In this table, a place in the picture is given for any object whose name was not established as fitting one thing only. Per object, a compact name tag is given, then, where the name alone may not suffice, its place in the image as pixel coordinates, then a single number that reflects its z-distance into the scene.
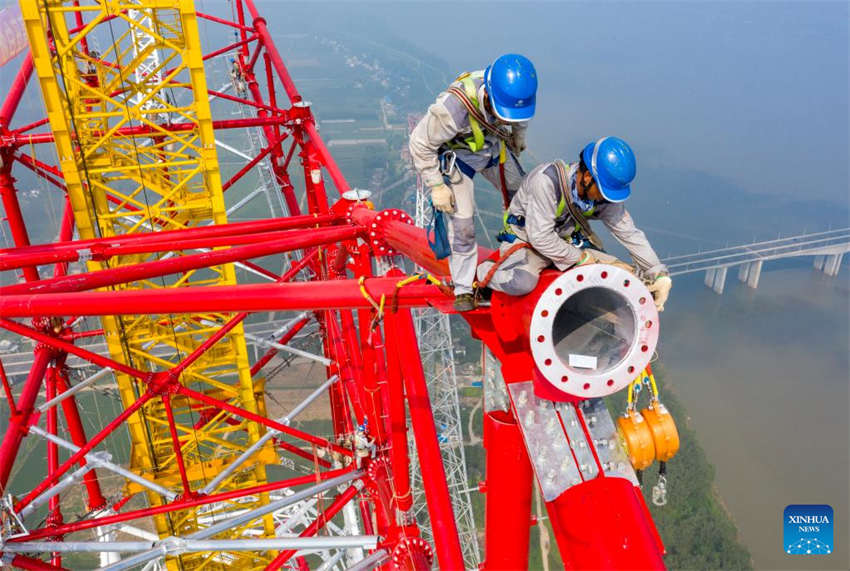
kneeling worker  4.31
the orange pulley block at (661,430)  4.19
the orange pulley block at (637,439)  4.16
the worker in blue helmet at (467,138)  4.63
